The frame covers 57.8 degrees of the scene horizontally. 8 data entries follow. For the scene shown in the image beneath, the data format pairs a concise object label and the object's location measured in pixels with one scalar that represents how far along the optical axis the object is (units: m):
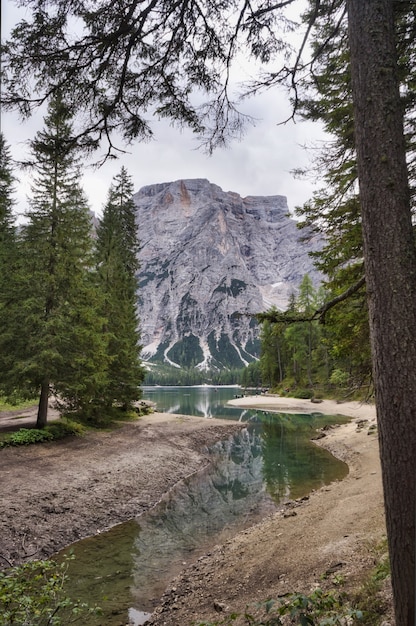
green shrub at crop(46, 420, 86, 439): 16.68
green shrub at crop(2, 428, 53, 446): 14.27
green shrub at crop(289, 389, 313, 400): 52.69
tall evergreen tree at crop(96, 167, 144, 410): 23.66
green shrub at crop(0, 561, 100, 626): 3.46
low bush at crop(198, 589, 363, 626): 3.06
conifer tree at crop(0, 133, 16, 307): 17.47
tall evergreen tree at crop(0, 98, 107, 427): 15.92
